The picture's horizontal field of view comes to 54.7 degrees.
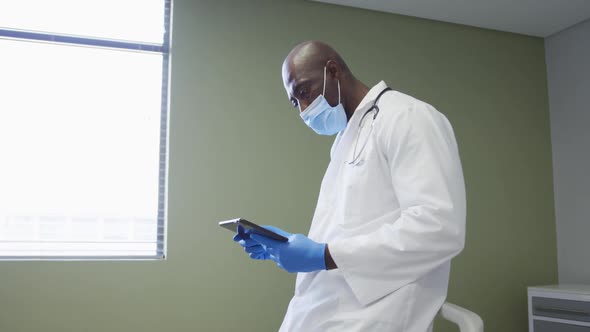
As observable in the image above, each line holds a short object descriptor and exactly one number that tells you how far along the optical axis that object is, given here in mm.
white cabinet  2732
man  1139
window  2670
